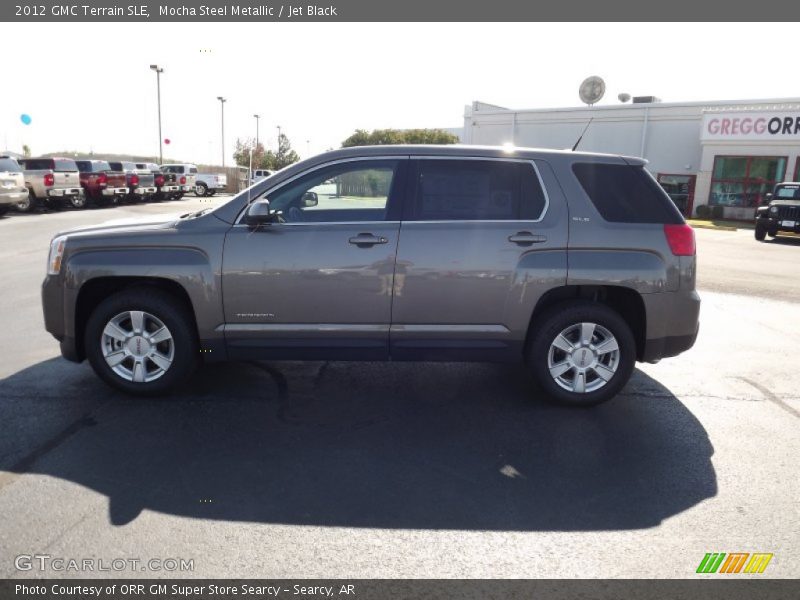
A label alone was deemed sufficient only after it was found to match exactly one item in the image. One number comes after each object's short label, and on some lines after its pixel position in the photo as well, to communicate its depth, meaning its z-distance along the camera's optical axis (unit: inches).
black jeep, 753.0
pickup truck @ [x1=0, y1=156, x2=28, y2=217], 747.4
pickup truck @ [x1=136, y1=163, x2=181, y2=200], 1234.0
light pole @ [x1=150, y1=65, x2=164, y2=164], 2043.6
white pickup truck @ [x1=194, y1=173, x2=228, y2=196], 1542.8
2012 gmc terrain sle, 182.7
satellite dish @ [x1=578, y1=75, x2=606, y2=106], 1330.0
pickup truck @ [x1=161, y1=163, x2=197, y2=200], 1338.6
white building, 1130.0
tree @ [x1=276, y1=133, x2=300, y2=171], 2706.7
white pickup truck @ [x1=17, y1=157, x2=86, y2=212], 860.0
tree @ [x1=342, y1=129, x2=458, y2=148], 1950.1
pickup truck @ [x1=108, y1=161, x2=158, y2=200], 1097.7
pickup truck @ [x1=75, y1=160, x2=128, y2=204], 1016.2
